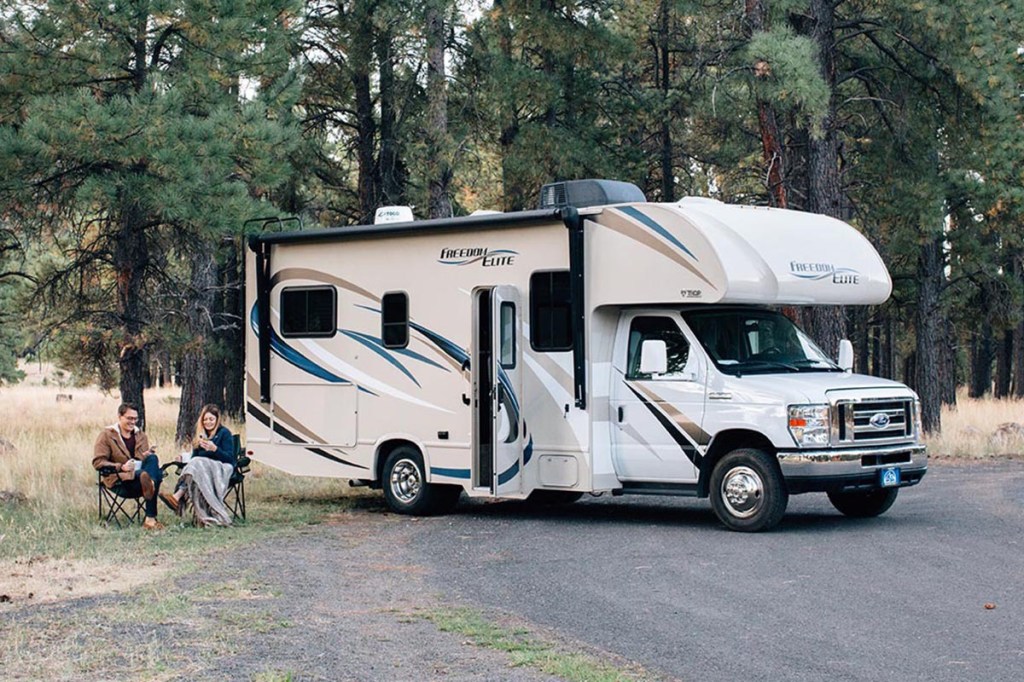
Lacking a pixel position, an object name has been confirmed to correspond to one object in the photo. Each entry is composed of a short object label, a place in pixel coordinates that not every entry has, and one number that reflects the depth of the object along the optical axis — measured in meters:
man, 14.24
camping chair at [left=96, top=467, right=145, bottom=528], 14.34
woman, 14.44
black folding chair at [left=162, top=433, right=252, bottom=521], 14.80
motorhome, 13.59
